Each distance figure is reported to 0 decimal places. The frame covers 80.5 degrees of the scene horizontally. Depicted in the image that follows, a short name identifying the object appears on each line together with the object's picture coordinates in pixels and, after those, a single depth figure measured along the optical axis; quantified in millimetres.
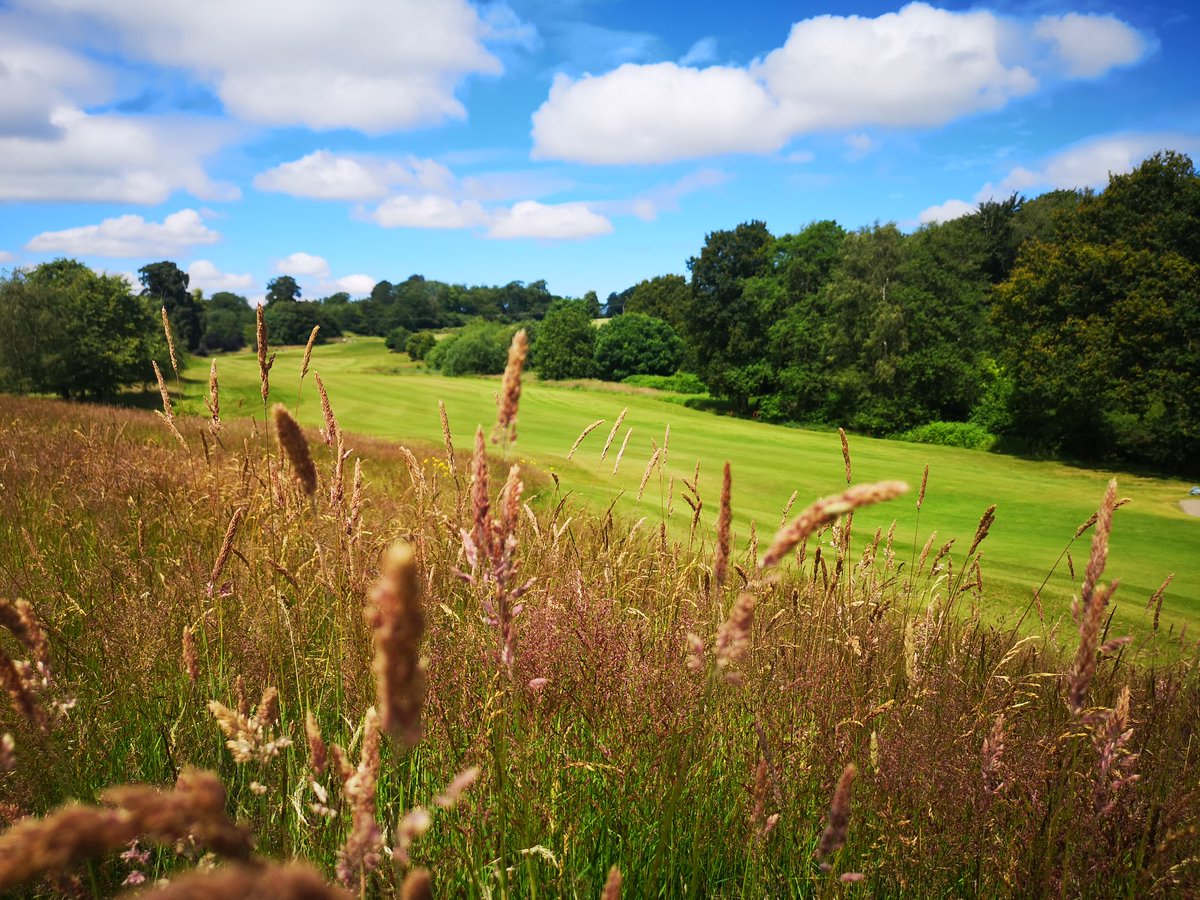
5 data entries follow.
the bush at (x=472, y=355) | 76062
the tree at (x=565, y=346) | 74625
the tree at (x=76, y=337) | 29797
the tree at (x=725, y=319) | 48500
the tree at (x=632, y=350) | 76625
